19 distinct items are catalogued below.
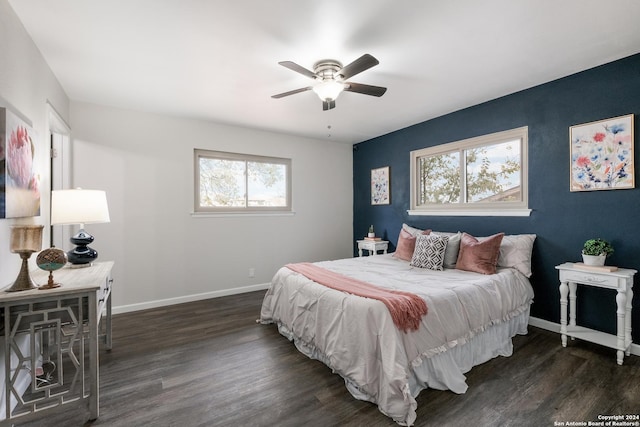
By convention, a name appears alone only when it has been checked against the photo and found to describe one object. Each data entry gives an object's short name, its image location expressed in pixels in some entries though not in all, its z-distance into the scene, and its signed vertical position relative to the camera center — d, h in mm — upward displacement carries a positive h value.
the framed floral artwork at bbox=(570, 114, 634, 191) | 2516 +516
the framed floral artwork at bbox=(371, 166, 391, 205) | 4855 +451
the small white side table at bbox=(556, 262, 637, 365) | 2320 -732
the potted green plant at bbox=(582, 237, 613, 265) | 2488 -329
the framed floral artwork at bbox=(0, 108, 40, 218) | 1617 +279
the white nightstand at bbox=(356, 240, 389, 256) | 4723 -521
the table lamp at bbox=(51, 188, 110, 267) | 2189 +17
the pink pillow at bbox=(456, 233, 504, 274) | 2939 -432
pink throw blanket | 1953 -602
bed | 1909 -845
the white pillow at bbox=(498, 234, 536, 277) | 2970 -408
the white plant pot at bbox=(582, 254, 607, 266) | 2484 -397
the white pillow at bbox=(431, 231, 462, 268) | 3234 -440
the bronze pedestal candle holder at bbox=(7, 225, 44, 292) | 1627 -173
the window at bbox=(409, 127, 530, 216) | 3330 +466
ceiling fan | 2420 +1062
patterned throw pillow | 3156 -432
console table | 1579 -637
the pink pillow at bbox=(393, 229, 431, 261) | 3654 -415
